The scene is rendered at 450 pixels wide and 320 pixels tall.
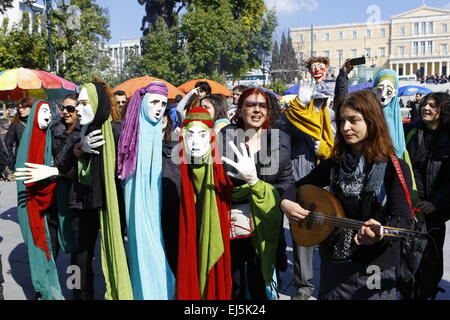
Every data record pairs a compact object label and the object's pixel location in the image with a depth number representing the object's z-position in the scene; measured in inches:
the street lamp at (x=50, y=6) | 452.5
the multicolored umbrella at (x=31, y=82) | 349.4
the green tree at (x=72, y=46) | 551.5
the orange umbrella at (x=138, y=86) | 414.2
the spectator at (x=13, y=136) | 268.7
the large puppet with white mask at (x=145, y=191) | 119.3
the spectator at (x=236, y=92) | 236.0
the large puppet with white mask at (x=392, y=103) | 140.7
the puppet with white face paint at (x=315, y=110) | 148.2
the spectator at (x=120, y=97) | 251.1
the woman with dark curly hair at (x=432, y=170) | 137.8
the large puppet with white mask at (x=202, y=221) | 105.7
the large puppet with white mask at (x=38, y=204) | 146.9
